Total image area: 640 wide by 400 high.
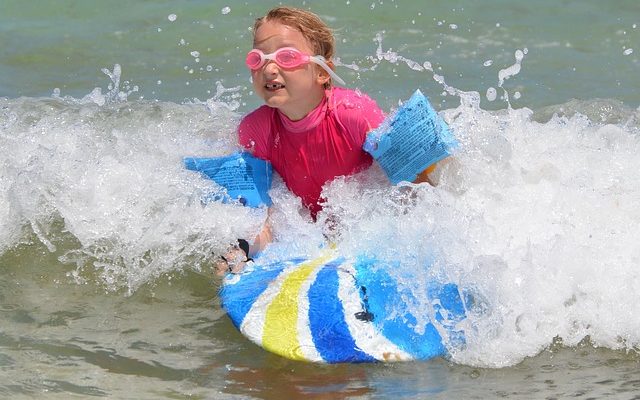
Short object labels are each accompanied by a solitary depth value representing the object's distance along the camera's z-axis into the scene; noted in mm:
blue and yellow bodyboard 7891
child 9297
